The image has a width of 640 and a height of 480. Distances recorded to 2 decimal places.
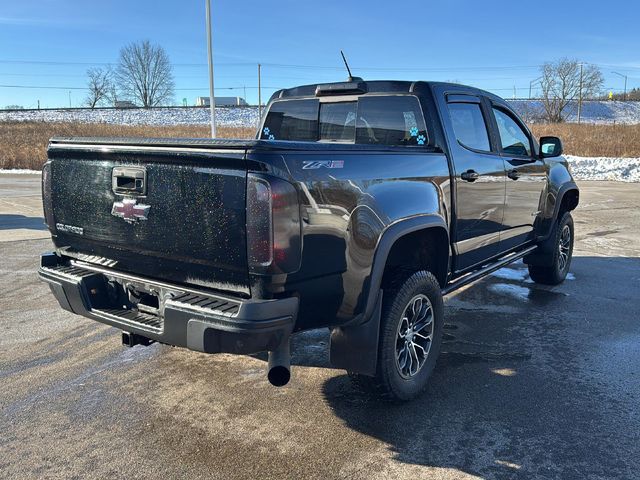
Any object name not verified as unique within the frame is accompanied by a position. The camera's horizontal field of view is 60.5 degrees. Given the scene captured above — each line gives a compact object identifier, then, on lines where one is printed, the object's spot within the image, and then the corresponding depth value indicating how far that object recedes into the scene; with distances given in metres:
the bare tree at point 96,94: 93.44
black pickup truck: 2.53
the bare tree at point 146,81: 95.62
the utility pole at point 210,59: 16.12
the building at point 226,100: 104.35
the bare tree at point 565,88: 65.25
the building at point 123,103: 91.81
